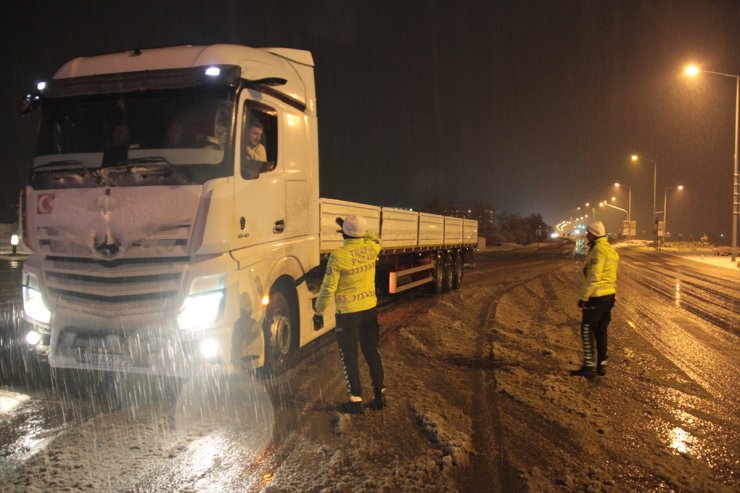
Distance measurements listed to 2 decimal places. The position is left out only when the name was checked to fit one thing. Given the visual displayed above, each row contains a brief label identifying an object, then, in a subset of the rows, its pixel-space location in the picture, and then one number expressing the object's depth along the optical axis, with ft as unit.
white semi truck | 15.67
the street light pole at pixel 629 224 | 221.70
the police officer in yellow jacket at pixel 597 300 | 20.61
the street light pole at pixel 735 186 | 92.02
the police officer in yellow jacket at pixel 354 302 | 16.29
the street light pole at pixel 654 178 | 158.67
